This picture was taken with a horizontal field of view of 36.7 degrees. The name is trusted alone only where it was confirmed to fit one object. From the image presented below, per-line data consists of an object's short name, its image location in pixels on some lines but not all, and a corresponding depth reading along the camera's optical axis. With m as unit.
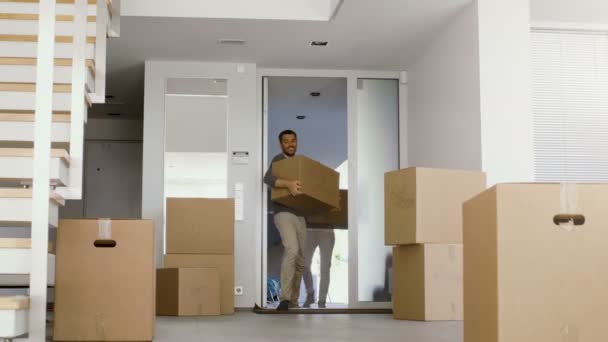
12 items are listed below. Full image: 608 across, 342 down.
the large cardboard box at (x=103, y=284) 3.62
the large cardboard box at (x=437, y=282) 5.06
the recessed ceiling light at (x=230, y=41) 6.77
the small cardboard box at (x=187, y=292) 5.94
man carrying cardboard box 6.70
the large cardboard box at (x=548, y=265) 2.33
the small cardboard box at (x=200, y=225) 6.40
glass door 7.51
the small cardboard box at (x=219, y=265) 6.43
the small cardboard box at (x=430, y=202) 5.08
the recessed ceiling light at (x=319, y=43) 6.79
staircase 3.28
